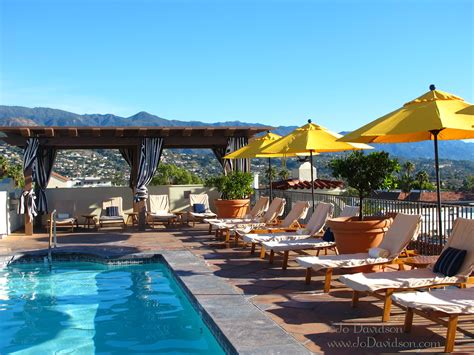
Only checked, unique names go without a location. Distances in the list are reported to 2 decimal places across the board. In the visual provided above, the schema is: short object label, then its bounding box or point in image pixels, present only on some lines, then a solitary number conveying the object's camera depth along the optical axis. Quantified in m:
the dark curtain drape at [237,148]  15.66
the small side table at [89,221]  14.82
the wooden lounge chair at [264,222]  10.96
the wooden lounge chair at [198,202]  15.29
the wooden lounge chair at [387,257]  6.32
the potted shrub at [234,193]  13.29
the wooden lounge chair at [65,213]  14.59
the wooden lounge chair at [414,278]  5.10
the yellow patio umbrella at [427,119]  5.84
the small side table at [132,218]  15.43
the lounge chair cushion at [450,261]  5.29
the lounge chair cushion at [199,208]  15.38
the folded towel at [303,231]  9.02
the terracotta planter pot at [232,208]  13.24
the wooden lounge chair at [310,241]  8.08
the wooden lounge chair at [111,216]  14.77
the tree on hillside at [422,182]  45.52
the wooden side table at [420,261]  5.79
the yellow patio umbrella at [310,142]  9.59
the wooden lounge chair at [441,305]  4.14
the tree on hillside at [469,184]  52.58
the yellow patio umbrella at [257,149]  11.85
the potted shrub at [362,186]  7.24
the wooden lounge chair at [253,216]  11.88
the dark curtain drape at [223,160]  15.86
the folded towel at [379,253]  6.42
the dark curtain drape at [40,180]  14.88
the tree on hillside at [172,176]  40.91
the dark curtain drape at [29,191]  13.92
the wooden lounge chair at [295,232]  8.82
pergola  14.08
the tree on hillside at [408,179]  44.86
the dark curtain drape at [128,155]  18.12
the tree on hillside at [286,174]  44.26
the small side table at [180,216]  15.25
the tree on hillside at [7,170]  26.28
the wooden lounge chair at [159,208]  14.96
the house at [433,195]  25.07
